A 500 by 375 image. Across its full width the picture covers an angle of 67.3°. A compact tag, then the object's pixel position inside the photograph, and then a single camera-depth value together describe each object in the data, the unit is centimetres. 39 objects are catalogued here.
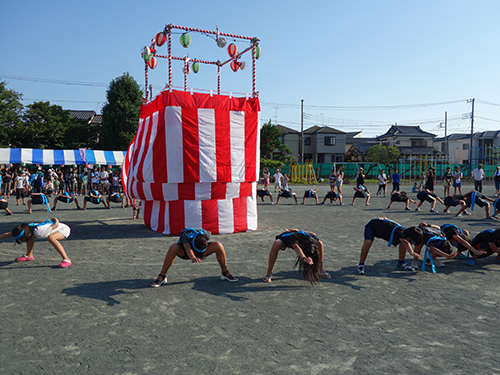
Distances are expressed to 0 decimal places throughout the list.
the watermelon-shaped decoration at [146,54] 1093
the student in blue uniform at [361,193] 1741
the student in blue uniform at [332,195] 1764
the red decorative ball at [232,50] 1184
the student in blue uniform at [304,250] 565
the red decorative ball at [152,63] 1205
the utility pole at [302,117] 4606
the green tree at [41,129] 3506
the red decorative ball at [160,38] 1056
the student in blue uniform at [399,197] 1498
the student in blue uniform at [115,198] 1514
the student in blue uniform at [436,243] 627
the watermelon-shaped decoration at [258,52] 1103
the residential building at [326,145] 5494
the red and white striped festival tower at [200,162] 981
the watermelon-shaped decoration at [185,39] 1053
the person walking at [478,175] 2090
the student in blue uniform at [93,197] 1510
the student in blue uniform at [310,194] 1814
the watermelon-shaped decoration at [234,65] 1243
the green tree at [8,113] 3310
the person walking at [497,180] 2172
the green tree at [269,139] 4347
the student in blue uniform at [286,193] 1783
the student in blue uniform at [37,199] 1423
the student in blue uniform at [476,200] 1255
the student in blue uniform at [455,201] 1338
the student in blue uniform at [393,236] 618
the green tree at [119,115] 3647
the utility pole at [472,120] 4853
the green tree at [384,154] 4622
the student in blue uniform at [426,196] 1407
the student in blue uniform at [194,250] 554
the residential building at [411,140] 5740
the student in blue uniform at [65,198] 1470
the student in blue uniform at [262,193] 1753
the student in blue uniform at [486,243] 680
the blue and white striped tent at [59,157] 2428
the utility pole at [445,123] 5525
